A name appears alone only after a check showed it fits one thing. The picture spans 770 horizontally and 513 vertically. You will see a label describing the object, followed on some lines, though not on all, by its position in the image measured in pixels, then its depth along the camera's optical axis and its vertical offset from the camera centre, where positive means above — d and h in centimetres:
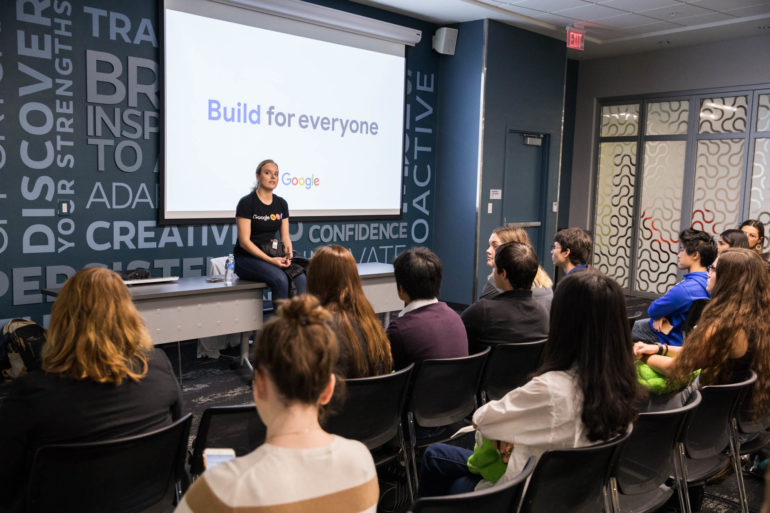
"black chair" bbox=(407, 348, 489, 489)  258 -84
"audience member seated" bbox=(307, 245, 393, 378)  242 -47
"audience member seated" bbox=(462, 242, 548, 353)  298 -54
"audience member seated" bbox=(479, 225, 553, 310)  327 -47
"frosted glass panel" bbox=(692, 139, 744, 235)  799 +19
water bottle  470 -64
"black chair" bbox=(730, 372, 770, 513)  270 -96
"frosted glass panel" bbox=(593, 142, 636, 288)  906 -17
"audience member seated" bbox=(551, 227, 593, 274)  391 -32
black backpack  430 -112
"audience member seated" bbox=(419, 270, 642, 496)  177 -52
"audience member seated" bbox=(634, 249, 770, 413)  262 -53
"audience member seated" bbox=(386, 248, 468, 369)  268 -54
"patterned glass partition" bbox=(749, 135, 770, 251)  772 +22
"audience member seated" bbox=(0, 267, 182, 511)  171 -55
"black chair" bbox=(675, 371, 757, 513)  234 -86
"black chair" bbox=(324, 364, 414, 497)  228 -80
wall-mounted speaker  729 +168
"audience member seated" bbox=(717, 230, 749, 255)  480 -28
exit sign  734 +176
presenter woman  477 -41
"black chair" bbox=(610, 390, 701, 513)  208 -87
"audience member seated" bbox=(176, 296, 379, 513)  112 -48
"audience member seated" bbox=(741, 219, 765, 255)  548 -27
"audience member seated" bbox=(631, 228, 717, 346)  365 -54
